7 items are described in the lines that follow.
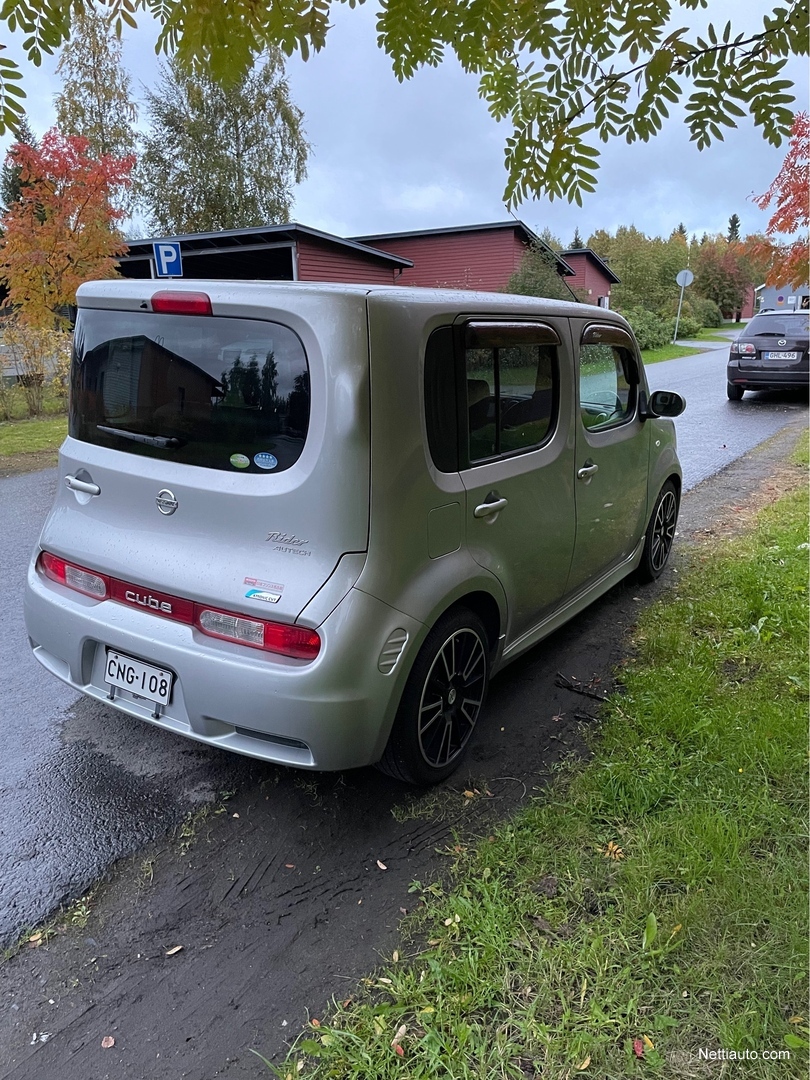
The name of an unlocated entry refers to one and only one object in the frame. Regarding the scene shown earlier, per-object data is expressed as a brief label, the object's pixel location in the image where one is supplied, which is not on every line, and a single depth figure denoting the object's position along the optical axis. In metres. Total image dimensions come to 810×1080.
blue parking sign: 8.38
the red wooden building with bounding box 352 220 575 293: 27.08
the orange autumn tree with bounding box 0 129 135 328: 12.07
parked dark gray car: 13.57
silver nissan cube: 2.34
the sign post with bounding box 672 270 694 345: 23.86
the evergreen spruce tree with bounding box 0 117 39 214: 11.80
